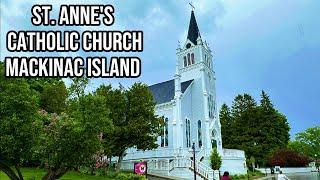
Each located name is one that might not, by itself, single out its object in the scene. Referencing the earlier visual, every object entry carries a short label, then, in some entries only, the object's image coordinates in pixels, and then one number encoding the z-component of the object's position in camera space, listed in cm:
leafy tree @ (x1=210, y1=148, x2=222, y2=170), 3534
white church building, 4219
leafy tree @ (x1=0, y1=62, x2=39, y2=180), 1622
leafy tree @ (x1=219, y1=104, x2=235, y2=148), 7131
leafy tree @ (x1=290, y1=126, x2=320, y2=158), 8981
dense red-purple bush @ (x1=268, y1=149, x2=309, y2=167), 6106
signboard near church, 2691
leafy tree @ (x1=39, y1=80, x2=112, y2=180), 1764
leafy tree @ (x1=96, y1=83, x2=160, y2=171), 3244
